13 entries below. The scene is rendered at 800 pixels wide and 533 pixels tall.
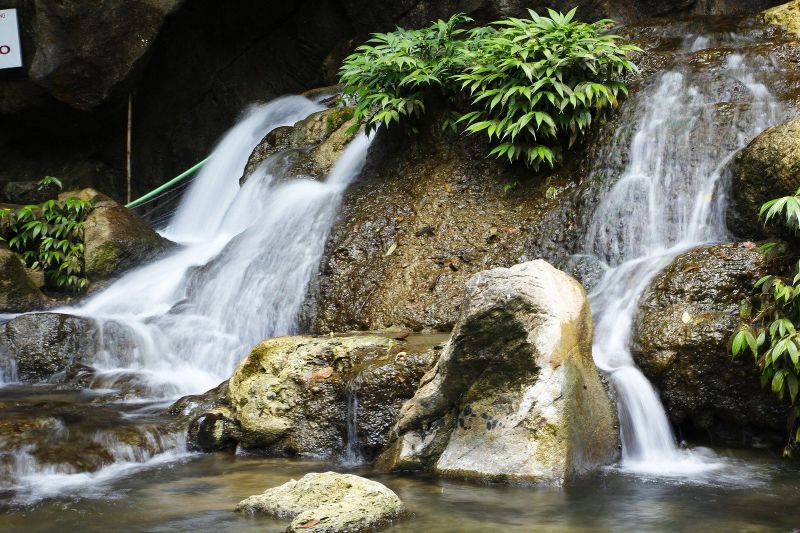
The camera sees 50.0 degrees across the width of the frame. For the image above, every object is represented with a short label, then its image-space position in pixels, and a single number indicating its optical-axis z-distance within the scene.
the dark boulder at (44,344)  8.91
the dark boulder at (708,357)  6.19
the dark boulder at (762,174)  6.83
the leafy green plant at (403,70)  9.52
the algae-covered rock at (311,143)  11.30
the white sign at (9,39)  14.90
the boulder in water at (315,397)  6.34
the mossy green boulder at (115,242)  11.30
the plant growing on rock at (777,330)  5.73
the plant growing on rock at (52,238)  11.52
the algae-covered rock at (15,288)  10.48
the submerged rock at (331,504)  4.51
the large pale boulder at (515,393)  5.50
